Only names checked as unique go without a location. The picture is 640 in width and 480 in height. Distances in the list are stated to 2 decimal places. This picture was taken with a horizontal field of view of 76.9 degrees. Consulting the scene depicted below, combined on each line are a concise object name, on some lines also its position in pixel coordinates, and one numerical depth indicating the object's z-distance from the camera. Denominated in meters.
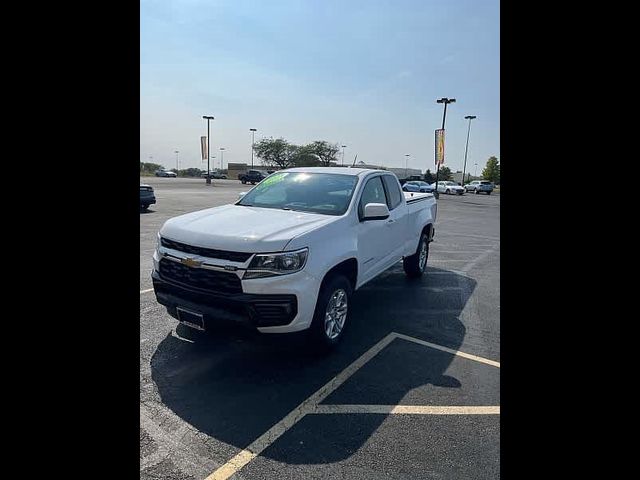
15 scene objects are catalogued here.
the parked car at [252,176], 47.88
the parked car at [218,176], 73.64
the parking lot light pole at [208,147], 44.05
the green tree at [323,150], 86.88
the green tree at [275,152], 88.31
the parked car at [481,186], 53.29
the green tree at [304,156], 84.53
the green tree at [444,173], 81.04
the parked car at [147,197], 14.55
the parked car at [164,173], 77.38
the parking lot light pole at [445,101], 35.31
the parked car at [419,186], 35.34
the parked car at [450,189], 47.14
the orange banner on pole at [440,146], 36.22
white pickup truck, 3.31
